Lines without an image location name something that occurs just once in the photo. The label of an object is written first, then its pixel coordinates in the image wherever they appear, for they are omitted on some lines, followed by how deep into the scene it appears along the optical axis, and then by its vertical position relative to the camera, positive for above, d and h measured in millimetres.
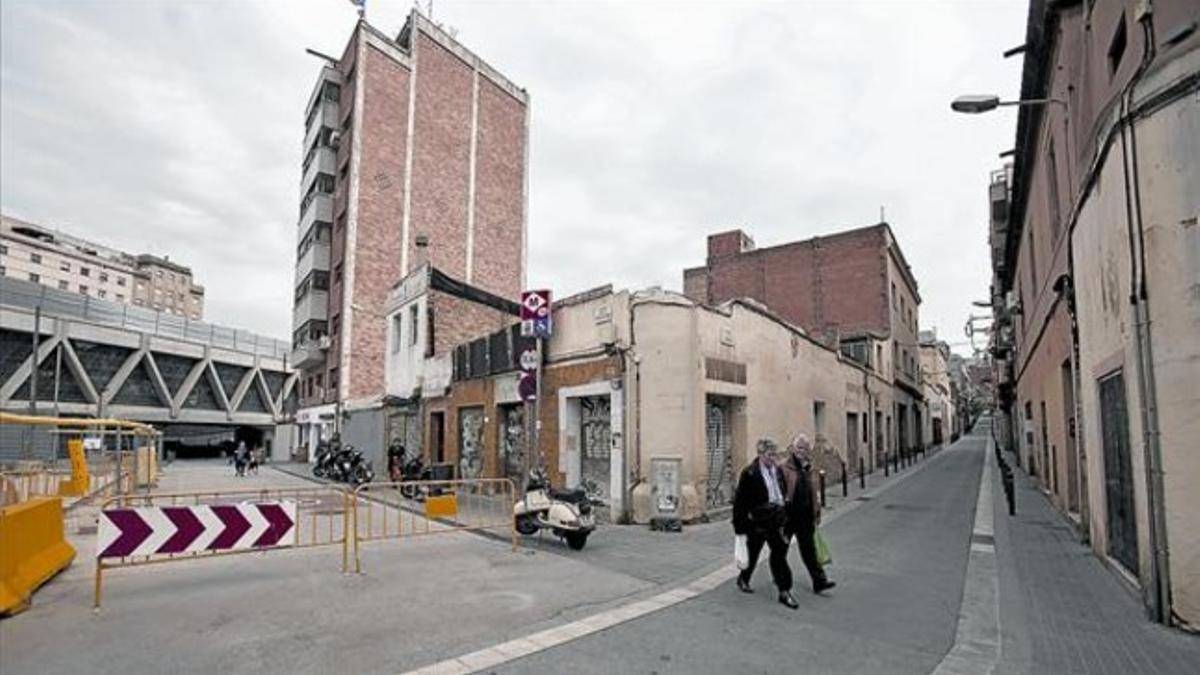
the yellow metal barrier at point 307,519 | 6973 -1972
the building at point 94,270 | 80812 +19645
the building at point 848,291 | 30078 +5803
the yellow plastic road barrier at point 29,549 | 6160 -1430
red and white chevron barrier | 6477 -1202
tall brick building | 35938 +12905
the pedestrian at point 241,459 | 30047 -2188
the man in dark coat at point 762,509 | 6727 -1057
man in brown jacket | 6969 -1124
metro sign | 12609 +1825
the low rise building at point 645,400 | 11859 +189
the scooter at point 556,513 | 9406 -1534
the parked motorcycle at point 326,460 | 23292 -1795
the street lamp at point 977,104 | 8531 +3915
